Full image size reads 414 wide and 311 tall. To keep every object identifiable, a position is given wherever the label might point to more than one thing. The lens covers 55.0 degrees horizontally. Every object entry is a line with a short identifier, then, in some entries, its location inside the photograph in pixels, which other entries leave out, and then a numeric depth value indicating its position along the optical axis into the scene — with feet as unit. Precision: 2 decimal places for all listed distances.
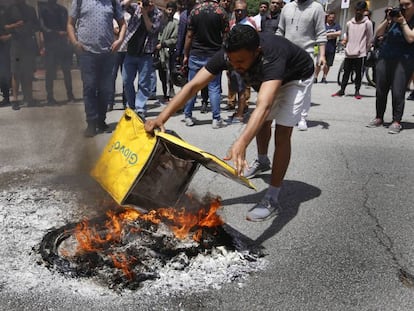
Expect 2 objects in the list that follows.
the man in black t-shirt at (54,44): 22.66
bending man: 7.87
